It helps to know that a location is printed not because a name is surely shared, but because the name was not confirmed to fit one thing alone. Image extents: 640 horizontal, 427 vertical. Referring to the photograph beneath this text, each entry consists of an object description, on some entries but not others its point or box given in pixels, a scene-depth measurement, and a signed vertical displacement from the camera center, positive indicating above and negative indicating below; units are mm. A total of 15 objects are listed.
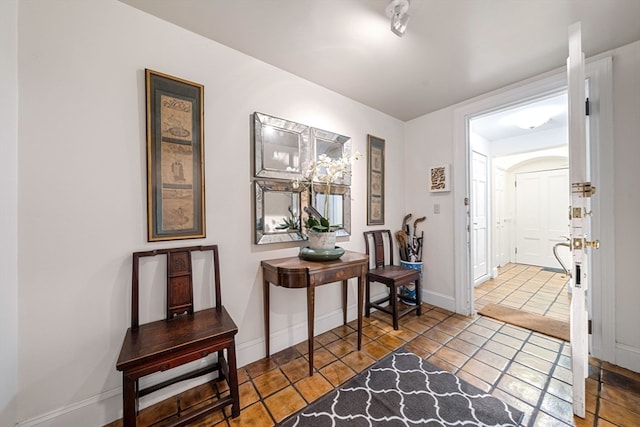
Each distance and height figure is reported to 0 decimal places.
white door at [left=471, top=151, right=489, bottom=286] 3641 -113
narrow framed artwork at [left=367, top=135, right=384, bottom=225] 2766 +378
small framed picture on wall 2781 +387
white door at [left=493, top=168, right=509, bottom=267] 4566 -239
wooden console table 1681 -462
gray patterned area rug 1342 -1189
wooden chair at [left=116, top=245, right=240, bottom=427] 1109 -665
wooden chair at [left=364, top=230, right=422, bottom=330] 2375 -663
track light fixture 1359 +1170
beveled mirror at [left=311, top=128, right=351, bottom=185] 2250 +675
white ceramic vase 1937 -228
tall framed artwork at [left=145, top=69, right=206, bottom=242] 1472 +368
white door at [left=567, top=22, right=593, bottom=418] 1331 +24
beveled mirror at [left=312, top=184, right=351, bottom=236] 2275 +73
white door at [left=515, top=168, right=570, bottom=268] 4637 -112
